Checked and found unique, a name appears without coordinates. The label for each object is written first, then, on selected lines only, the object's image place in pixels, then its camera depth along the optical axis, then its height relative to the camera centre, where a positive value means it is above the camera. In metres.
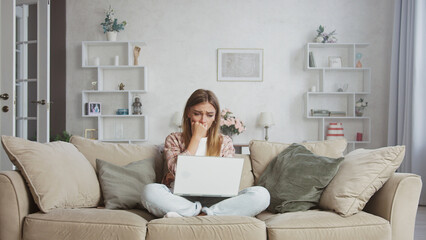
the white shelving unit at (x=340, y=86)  5.27 +0.20
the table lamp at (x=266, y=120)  5.04 -0.23
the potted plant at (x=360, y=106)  5.13 -0.04
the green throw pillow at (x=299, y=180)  2.23 -0.45
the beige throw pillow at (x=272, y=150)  2.61 -0.32
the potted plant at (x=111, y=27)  5.11 +0.92
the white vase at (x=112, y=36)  5.12 +0.80
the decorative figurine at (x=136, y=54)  5.11 +0.58
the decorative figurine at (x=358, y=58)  5.14 +0.57
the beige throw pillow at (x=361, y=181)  2.08 -0.41
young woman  2.09 -0.39
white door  3.84 +0.27
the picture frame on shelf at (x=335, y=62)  5.15 +0.51
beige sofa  1.89 -0.59
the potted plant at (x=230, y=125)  4.95 -0.30
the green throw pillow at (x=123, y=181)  2.27 -0.49
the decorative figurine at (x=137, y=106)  5.16 -0.09
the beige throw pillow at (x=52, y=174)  2.03 -0.40
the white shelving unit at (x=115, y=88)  5.28 +0.14
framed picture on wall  5.27 +0.48
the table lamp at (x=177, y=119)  5.07 -0.24
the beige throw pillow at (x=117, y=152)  2.56 -0.34
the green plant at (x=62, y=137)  4.94 -0.49
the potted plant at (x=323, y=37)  5.08 +0.83
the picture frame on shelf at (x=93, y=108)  5.10 -0.13
